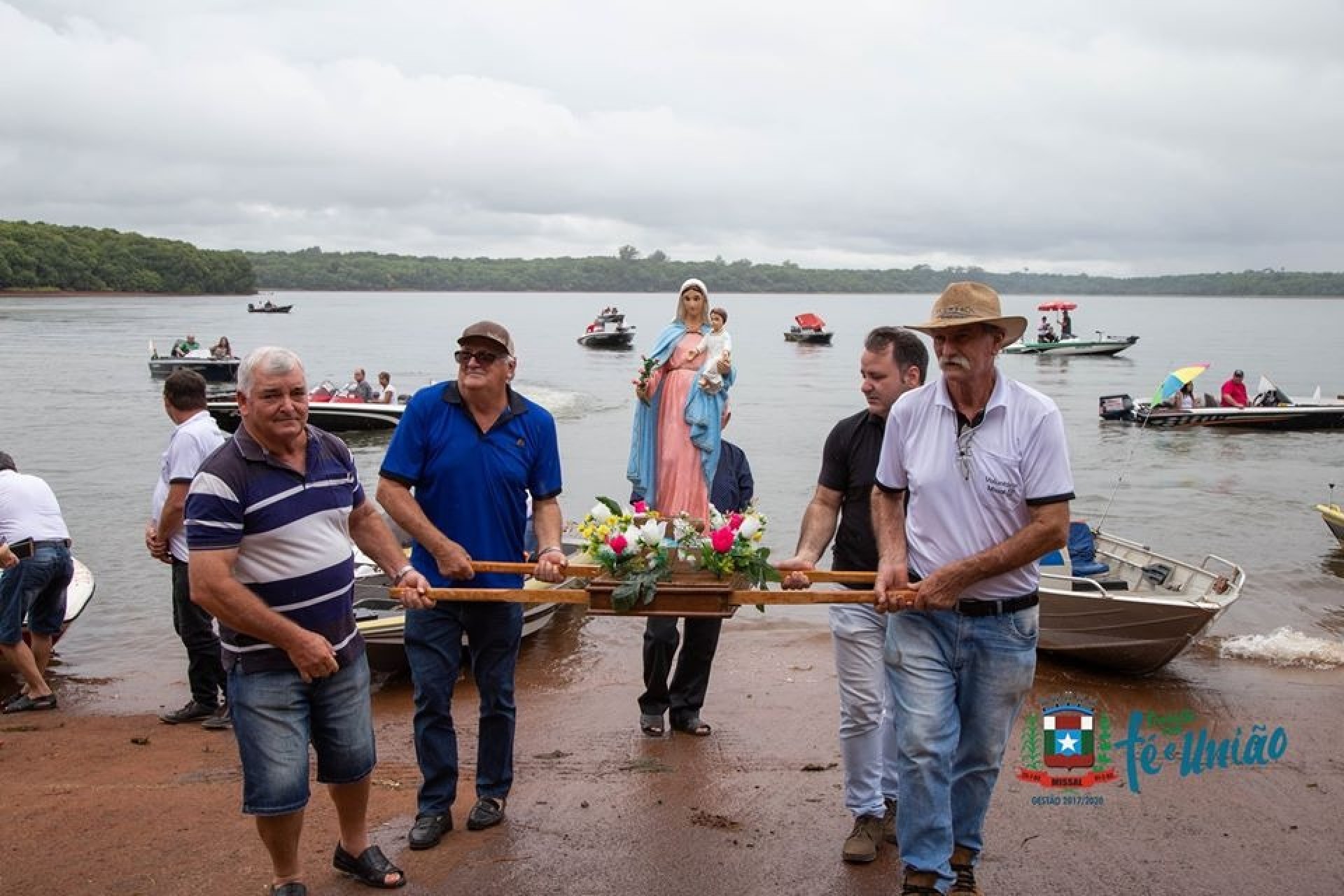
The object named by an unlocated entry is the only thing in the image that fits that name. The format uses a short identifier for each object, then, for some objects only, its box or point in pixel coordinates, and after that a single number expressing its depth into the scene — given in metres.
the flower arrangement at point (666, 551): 5.13
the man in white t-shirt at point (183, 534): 6.71
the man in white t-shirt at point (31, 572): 8.02
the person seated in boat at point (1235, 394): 33.94
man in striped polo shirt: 4.17
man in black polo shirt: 5.19
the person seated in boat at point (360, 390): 31.03
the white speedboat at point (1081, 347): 63.88
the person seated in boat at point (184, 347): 44.66
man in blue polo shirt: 5.21
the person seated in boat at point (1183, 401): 33.66
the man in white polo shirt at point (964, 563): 4.21
